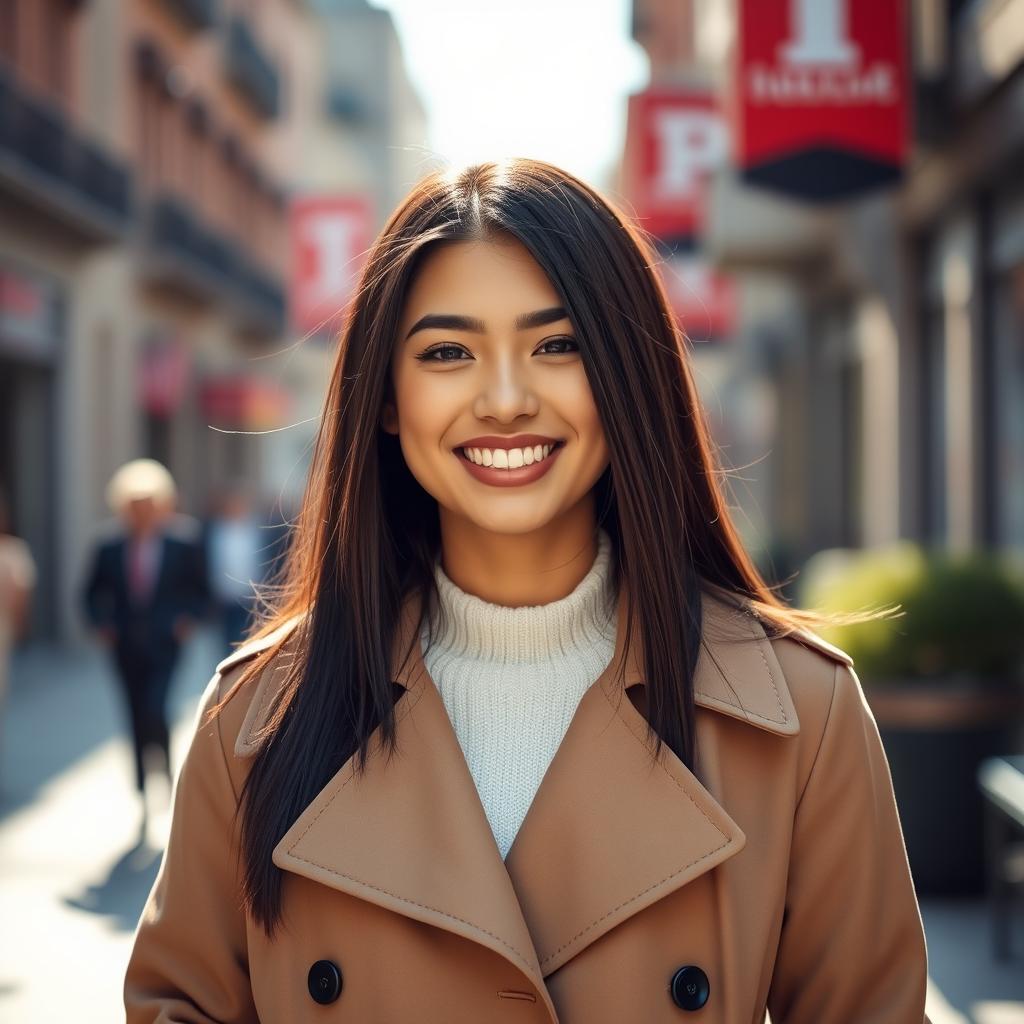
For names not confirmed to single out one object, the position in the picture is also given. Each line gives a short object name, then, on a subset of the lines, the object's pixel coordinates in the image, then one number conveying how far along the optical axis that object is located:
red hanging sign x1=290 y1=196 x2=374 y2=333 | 19.17
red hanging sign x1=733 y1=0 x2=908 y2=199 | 8.19
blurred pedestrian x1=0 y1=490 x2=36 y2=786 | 9.00
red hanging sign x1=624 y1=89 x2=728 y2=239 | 13.75
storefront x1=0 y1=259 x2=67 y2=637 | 18.41
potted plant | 6.24
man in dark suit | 8.70
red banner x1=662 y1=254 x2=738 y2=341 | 17.62
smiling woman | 2.17
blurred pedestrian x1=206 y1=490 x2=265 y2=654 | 12.79
